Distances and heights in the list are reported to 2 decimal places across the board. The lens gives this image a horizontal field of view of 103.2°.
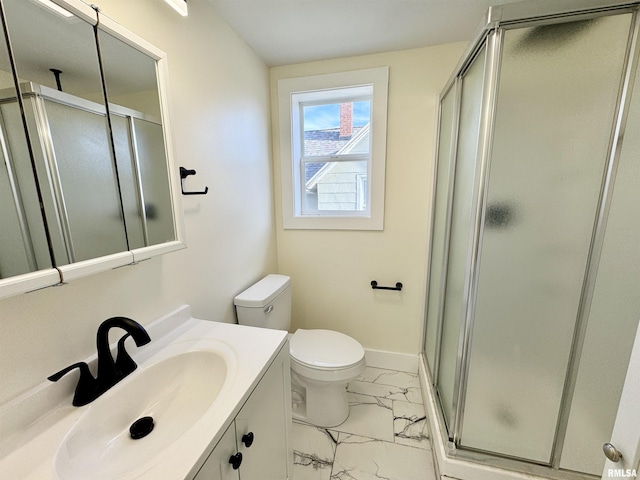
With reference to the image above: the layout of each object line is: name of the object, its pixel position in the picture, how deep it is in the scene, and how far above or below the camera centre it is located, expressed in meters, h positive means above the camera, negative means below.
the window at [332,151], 1.76 +0.30
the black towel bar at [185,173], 1.07 +0.08
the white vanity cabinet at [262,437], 0.65 -0.76
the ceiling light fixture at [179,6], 0.90 +0.67
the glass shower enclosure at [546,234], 0.86 -0.17
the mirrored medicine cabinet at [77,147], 0.58 +0.13
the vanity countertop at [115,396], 0.53 -0.56
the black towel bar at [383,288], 1.88 -0.71
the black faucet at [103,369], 0.69 -0.48
